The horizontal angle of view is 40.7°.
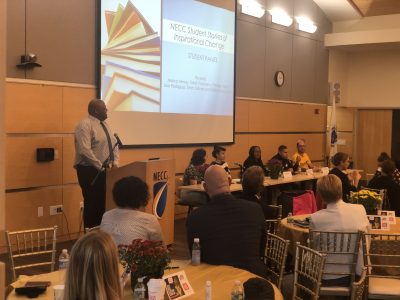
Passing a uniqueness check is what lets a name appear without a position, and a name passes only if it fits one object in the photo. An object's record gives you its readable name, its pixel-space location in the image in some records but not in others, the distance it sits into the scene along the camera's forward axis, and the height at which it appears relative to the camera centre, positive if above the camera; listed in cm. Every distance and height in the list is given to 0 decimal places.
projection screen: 741 +89
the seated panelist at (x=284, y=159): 962 -53
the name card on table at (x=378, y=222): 470 -80
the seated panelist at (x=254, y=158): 905 -49
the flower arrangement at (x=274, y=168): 827 -60
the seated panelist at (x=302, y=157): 1041 -54
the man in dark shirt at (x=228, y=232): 323 -63
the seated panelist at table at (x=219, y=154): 821 -40
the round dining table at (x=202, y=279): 269 -83
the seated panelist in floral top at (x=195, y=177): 698 -68
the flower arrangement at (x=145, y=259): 248 -61
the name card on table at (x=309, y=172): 934 -73
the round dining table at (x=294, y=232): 447 -87
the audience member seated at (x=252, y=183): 457 -46
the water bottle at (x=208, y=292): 251 -77
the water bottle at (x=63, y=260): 308 -78
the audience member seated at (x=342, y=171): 708 -54
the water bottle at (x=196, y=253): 322 -75
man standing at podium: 591 -35
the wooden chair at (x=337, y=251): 391 -88
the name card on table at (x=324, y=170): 965 -73
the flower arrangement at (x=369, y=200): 504 -65
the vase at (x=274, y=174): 826 -69
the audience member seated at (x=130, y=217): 323 -56
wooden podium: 574 -63
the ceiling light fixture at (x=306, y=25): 1199 +237
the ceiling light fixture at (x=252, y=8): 1009 +230
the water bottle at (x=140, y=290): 249 -75
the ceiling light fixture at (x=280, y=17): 1106 +235
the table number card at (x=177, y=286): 258 -77
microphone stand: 594 -46
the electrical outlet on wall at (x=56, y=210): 666 -105
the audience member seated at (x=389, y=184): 642 -64
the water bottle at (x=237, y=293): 244 -75
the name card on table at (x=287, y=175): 849 -72
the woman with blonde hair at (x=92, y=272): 184 -50
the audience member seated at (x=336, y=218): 396 -66
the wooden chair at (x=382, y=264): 391 -108
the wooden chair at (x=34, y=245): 585 -140
